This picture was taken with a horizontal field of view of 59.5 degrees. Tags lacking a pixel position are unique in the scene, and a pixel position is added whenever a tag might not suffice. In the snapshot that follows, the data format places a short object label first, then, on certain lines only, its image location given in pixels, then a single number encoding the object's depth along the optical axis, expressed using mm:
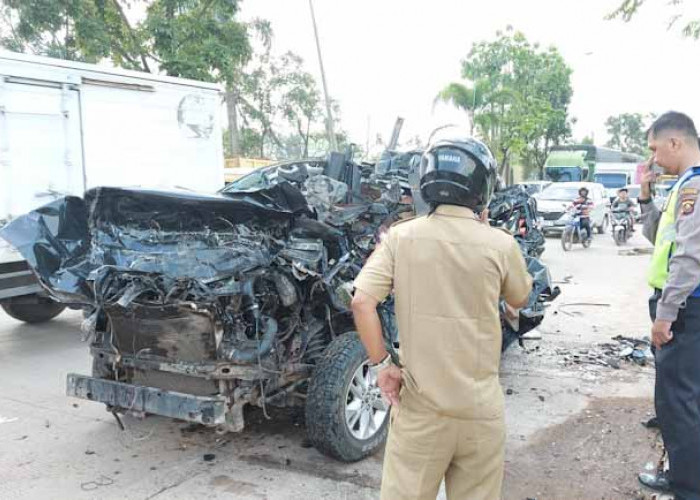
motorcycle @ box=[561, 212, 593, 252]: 15445
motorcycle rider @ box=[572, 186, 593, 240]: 15461
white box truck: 6625
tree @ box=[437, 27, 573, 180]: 24891
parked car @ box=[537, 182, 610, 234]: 18172
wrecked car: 3471
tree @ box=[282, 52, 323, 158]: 25953
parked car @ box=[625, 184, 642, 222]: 28062
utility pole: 17625
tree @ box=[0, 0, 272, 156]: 12453
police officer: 2953
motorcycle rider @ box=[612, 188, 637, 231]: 17234
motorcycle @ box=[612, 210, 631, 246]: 16828
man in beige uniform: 2029
